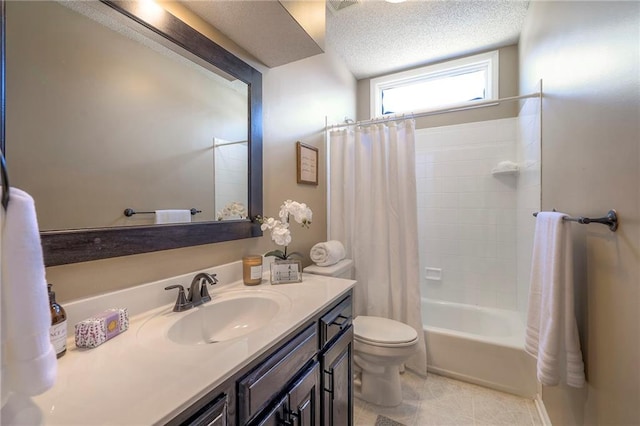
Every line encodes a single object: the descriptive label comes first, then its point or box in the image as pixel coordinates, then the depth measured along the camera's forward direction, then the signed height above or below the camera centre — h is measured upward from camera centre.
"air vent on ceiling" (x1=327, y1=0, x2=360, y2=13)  1.79 +1.40
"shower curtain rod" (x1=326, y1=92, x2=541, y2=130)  1.85 +0.73
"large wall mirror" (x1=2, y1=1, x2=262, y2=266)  0.75 +0.30
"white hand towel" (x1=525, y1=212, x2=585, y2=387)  1.04 -0.42
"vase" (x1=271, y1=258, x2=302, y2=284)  1.35 -0.30
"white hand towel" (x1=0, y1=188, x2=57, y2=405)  0.40 -0.15
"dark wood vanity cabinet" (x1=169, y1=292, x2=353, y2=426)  0.65 -0.54
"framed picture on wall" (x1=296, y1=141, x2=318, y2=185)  1.87 +0.36
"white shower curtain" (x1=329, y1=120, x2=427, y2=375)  1.95 -0.03
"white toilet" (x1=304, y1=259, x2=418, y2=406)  1.59 -0.84
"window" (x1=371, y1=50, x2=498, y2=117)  2.45 +1.24
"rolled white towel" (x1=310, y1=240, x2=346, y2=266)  1.80 -0.28
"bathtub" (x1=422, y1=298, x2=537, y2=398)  1.74 -1.00
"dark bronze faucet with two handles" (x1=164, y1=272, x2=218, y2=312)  1.01 -0.32
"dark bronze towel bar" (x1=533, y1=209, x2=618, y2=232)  0.85 -0.03
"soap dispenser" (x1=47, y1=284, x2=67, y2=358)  0.67 -0.29
